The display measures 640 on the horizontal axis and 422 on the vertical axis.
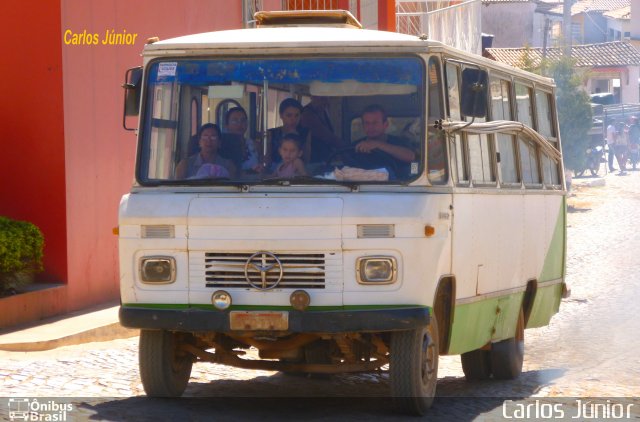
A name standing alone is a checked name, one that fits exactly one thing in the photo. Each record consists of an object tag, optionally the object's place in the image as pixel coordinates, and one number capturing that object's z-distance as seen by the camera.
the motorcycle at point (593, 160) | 89.22
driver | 18.36
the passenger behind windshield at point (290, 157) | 18.41
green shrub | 26.27
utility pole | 130.25
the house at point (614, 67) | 150.62
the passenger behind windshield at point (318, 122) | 18.55
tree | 80.19
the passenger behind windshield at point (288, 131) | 18.53
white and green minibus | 17.66
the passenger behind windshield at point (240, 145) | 18.64
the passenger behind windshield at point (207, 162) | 18.66
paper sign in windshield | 19.19
